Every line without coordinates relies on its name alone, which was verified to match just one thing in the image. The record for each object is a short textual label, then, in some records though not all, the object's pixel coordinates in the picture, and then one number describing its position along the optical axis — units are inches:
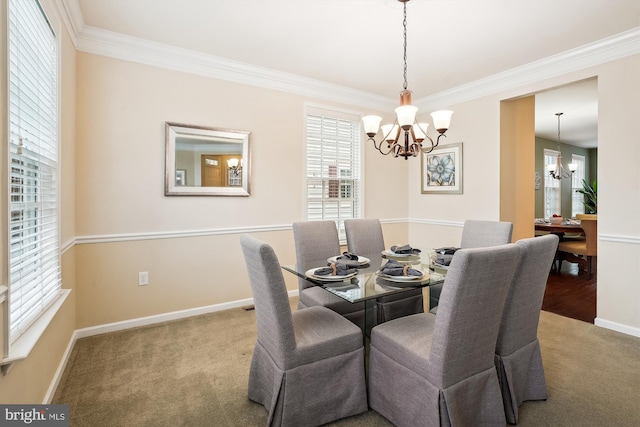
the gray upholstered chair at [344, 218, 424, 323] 99.1
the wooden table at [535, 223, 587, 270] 185.5
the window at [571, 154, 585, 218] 328.2
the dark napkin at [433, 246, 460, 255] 102.4
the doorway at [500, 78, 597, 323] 143.9
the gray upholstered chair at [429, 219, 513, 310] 106.7
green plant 295.6
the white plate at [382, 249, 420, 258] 107.0
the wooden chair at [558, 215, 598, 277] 163.6
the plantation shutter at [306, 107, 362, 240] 157.3
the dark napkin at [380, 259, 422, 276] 78.0
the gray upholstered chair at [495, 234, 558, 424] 64.5
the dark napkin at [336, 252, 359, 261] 96.9
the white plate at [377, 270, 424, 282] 74.8
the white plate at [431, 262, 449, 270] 86.4
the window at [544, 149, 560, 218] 297.7
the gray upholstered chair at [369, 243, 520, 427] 53.6
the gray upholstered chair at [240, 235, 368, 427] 61.6
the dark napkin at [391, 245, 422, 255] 108.3
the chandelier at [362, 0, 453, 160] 84.4
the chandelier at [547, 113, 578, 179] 256.1
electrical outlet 118.4
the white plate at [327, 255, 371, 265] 94.3
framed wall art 164.4
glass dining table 69.4
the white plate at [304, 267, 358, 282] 76.5
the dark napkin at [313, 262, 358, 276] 80.8
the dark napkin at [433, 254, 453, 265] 88.8
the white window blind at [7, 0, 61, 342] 57.3
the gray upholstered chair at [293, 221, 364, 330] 95.3
